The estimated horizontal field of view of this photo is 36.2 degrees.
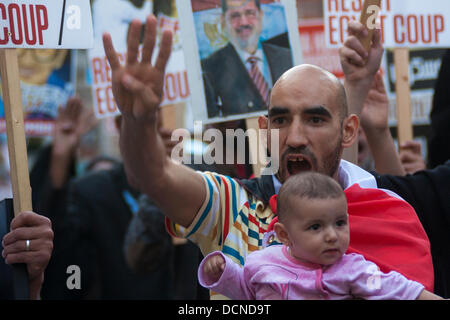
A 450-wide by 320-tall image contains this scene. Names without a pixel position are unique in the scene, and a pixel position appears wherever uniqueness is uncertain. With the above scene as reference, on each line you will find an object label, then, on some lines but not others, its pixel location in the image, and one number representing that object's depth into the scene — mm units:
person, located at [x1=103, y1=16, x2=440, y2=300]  2193
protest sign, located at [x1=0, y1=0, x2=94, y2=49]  2518
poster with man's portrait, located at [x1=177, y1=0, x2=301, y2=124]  3471
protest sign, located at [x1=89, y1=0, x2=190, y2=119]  4434
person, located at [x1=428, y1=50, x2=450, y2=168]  4531
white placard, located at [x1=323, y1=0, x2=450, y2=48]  3975
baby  2035
